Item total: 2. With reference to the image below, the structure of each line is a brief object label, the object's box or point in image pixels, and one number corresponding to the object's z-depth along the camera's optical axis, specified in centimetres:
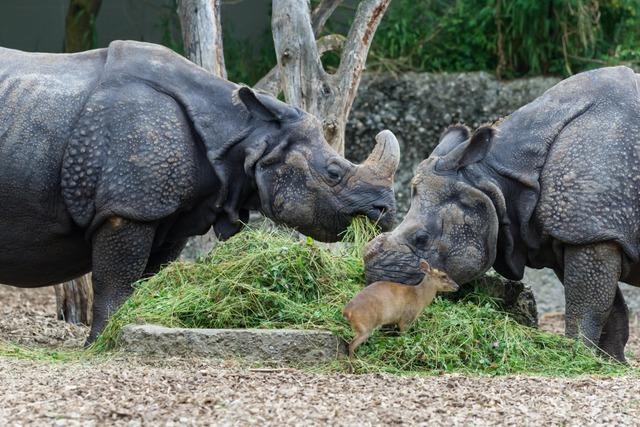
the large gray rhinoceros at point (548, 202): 1670
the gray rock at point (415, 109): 2881
